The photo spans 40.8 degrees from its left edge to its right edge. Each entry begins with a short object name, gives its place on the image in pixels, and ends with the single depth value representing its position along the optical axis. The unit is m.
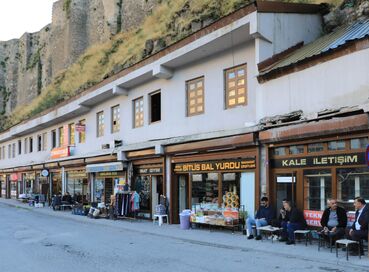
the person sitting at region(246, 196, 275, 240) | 14.21
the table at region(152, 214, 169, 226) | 19.38
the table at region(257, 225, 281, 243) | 13.52
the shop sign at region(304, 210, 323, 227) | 13.12
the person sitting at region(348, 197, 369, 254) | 10.84
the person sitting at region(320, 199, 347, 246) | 11.67
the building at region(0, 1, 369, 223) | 13.87
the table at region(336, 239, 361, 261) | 10.61
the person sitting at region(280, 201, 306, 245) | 13.09
